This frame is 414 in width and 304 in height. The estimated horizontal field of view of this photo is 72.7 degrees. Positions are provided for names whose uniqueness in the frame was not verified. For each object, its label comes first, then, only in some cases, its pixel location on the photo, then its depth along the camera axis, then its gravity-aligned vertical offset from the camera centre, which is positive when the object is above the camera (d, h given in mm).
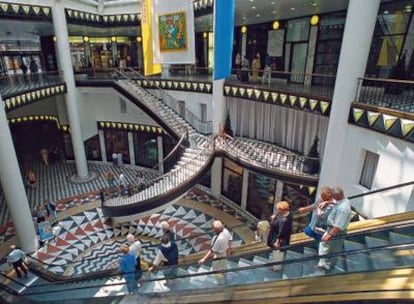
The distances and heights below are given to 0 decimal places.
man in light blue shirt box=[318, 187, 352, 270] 3790 -2233
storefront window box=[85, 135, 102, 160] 18250 -5936
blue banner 8078 +544
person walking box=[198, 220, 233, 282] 4910 -3141
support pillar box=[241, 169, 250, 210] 12938 -5853
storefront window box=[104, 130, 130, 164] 18062 -5749
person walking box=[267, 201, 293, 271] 4508 -2640
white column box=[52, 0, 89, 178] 13547 -1540
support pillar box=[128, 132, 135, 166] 17720 -5718
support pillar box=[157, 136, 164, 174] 16922 -5554
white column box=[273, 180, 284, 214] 11531 -5356
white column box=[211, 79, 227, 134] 12219 -2168
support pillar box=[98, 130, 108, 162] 18109 -5607
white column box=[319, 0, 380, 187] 6820 -454
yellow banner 11078 +499
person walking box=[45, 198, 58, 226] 12195 -6646
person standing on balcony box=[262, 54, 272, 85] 11937 -516
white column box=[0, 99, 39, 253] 9328 -4687
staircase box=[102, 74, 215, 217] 9945 -4444
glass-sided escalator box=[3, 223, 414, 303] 3279 -2818
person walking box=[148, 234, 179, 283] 5238 -3554
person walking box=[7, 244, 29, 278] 7344 -5265
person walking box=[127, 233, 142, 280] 5777 -3865
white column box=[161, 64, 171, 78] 15649 -925
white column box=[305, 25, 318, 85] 11125 +179
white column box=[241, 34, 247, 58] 14602 +531
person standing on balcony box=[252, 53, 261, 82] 12124 -518
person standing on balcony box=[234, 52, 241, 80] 13719 -297
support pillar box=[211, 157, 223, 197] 14005 -5851
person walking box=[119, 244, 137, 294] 5535 -3900
